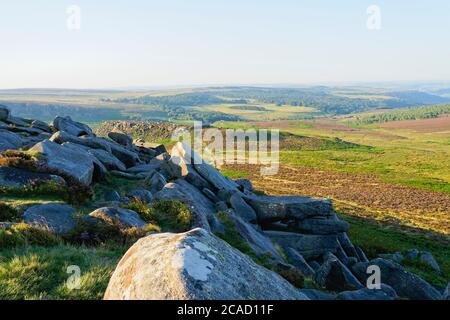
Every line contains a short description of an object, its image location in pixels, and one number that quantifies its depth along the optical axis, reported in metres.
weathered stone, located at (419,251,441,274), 31.78
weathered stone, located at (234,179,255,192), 43.78
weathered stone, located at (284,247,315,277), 21.45
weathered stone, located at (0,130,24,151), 30.44
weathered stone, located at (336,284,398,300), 13.38
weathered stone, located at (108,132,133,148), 48.87
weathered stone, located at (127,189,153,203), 23.67
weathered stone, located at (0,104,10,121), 44.88
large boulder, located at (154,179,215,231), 18.30
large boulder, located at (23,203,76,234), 14.92
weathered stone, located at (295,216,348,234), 28.28
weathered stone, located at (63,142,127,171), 32.56
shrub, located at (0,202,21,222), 15.85
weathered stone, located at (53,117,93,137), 46.16
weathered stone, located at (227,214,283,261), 19.34
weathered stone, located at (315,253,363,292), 19.42
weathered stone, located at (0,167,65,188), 20.52
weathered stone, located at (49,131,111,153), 33.62
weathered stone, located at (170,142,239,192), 31.73
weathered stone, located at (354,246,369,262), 31.08
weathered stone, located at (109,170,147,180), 31.02
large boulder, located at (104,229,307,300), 7.18
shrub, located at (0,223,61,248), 12.56
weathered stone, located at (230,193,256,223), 27.09
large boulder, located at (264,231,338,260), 26.19
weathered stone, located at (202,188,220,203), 29.01
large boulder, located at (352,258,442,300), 21.50
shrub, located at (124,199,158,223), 17.98
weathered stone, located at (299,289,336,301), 12.38
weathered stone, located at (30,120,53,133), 46.06
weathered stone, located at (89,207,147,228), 15.48
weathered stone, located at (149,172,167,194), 28.94
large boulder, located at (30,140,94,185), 23.83
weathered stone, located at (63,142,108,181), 28.12
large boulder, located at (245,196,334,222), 28.23
